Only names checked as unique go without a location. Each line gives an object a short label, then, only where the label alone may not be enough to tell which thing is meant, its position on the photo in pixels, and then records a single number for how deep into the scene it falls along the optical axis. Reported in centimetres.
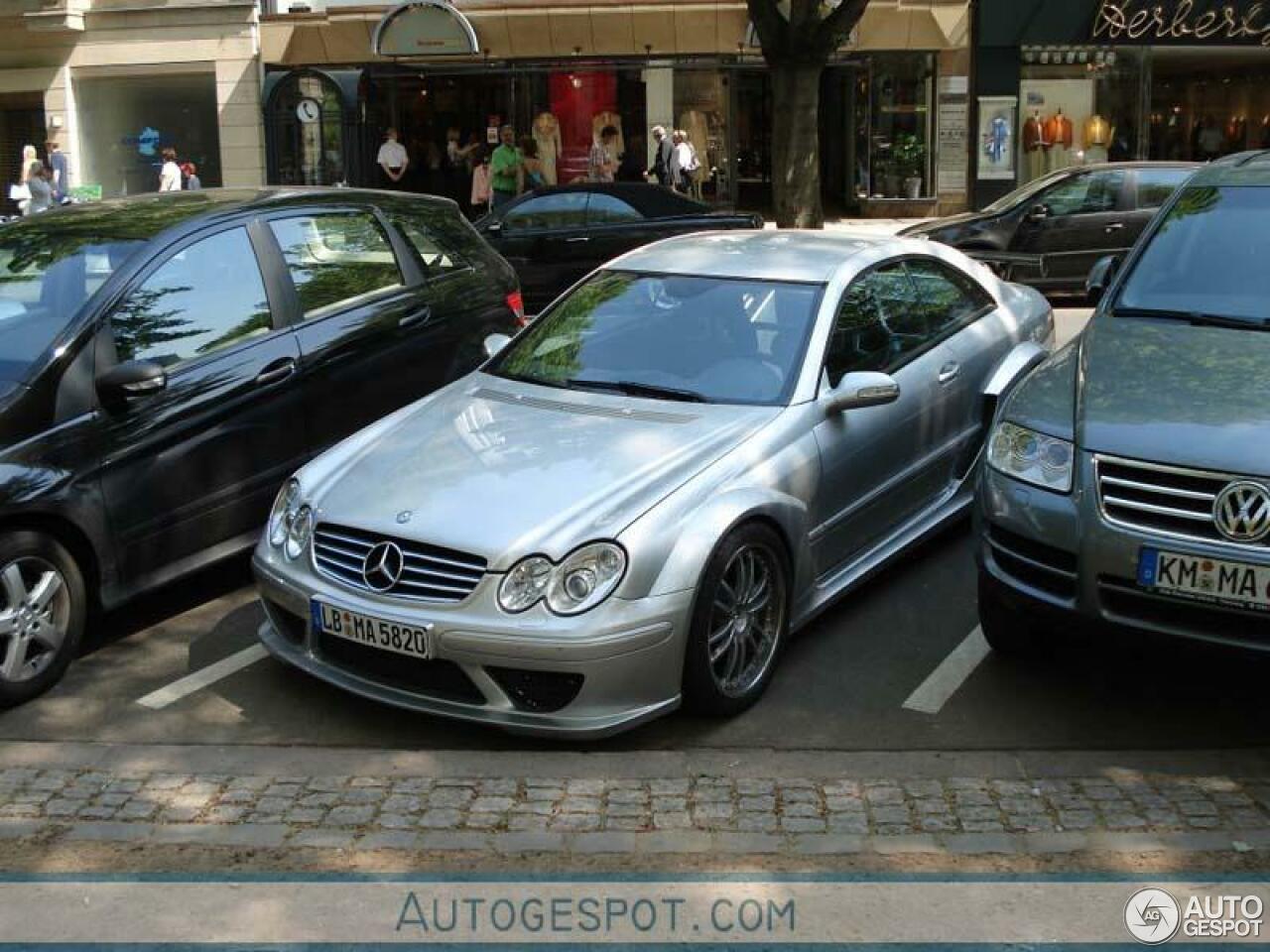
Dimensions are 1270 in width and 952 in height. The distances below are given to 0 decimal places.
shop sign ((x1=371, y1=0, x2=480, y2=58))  2283
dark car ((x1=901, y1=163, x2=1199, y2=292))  1481
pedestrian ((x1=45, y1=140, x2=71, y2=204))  2375
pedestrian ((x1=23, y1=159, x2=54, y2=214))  2164
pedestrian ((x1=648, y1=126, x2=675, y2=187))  2284
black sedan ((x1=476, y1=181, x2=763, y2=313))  1451
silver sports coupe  444
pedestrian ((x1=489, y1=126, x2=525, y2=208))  2116
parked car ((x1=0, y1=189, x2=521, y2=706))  507
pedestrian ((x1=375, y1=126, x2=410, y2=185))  2306
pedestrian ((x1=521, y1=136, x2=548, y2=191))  2114
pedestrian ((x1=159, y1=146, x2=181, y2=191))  2273
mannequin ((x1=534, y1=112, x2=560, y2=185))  2405
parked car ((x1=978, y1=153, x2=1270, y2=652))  420
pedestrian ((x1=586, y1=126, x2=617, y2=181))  2369
